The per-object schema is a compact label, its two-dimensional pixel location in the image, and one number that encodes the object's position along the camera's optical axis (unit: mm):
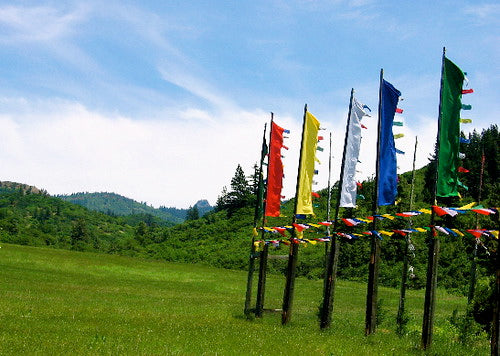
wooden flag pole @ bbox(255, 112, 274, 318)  23188
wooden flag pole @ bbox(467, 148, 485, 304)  30239
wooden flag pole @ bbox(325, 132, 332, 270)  35312
